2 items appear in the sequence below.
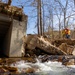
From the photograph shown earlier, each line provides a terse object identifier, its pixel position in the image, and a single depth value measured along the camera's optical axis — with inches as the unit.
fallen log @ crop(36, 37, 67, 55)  257.7
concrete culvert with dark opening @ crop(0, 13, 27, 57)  227.9
